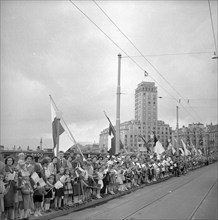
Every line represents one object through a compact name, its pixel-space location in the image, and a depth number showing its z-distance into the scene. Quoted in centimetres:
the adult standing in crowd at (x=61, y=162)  1004
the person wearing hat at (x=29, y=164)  845
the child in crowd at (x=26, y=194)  777
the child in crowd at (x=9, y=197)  727
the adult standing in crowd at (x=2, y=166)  743
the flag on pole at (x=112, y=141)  1581
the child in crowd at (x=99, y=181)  1215
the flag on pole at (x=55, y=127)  1036
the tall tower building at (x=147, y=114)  13712
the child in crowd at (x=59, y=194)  937
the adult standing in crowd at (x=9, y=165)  761
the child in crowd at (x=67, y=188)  974
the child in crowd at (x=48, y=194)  891
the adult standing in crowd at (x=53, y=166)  947
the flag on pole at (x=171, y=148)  3180
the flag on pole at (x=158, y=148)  2472
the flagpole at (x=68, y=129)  1054
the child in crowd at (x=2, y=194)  706
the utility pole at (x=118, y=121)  1568
